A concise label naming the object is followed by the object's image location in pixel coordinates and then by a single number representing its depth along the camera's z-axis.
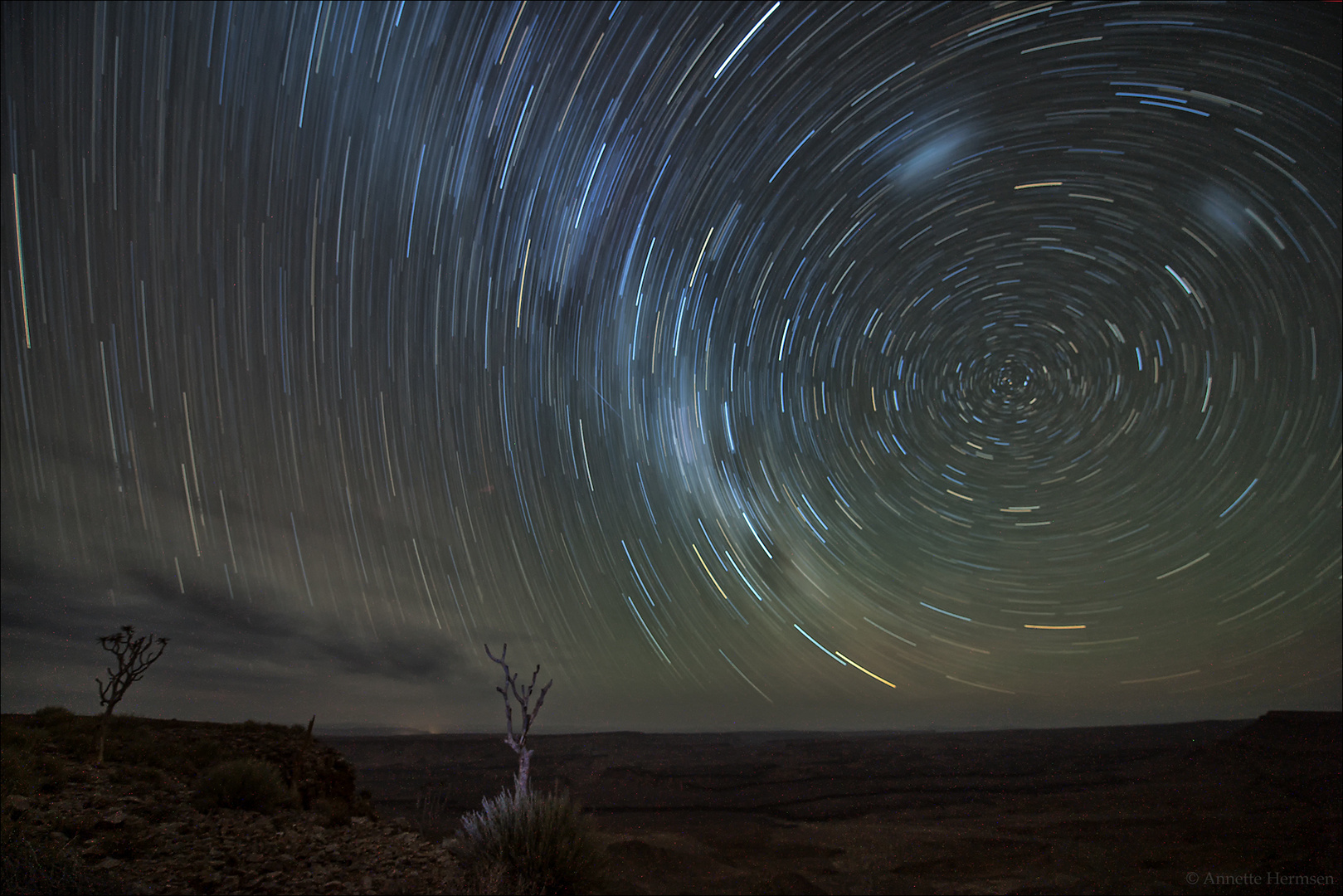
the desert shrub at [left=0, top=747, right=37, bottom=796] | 9.16
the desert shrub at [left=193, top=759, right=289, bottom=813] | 11.70
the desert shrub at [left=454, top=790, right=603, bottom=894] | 9.80
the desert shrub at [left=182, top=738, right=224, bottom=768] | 14.45
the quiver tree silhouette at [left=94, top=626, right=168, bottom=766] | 13.91
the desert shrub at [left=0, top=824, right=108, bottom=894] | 6.61
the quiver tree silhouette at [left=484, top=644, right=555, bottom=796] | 13.65
